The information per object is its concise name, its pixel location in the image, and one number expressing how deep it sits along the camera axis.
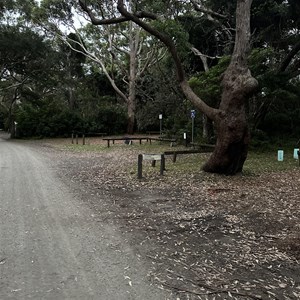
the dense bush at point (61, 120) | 30.03
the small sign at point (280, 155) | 12.25
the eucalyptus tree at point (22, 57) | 26.38
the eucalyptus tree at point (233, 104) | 8.91
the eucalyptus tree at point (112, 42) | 27.75
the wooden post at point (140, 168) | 9.34
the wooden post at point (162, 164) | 9.78
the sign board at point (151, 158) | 9.35
